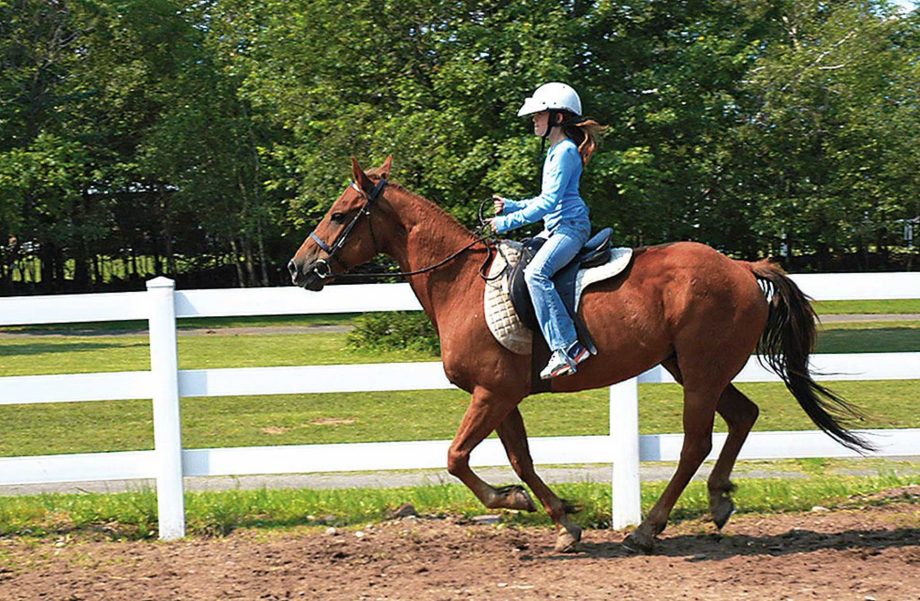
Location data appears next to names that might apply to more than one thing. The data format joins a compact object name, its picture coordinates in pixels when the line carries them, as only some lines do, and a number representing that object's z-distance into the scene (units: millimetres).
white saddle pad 6352
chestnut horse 6406
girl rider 6238
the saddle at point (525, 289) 6363
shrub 19328
